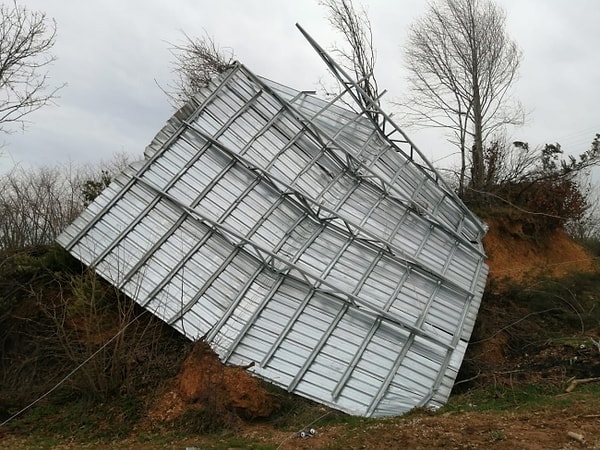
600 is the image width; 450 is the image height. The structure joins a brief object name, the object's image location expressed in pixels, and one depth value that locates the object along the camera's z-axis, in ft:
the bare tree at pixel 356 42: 88.28
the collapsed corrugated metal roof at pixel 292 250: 37.19
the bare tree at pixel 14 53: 61.11
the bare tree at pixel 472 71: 87.40
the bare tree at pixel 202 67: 75.20
